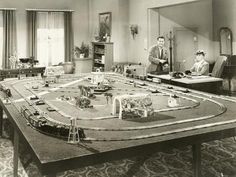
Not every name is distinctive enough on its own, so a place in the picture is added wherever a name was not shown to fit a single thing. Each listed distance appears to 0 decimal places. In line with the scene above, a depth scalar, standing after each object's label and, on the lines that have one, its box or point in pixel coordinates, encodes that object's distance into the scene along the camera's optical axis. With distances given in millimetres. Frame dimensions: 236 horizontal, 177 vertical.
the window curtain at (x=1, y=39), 8501
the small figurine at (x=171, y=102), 3192
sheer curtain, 9091
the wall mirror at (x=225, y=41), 8094
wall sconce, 8196
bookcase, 8531
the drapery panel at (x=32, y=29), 8814
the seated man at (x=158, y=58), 6347
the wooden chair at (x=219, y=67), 5972
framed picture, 8740
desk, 4880
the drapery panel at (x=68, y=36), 9287
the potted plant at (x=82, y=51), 9490
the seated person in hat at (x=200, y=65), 5772
